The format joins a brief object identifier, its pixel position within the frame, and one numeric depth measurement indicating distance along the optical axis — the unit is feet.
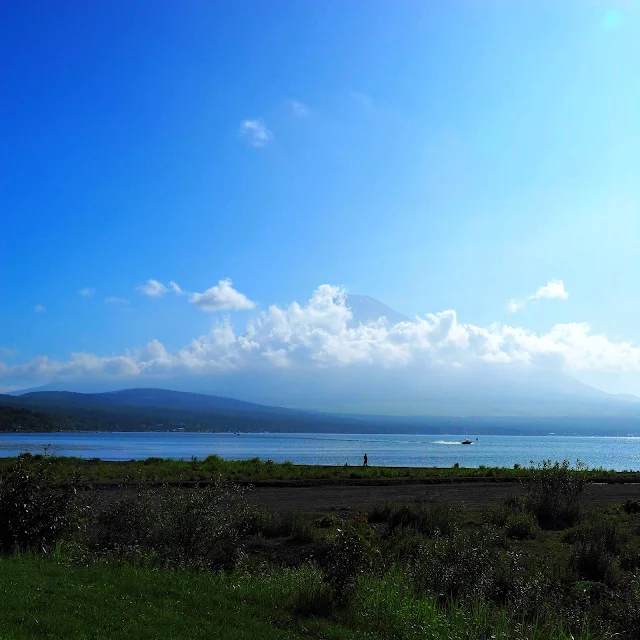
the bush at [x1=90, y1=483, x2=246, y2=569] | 37.74
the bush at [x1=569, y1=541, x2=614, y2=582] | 38.41
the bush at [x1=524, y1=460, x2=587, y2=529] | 59.62
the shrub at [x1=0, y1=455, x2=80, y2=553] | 38.73
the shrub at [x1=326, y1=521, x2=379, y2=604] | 29.86
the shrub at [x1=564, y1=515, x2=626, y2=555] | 43.50
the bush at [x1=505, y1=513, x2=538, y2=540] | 52.13
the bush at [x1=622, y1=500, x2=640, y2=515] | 67.31
